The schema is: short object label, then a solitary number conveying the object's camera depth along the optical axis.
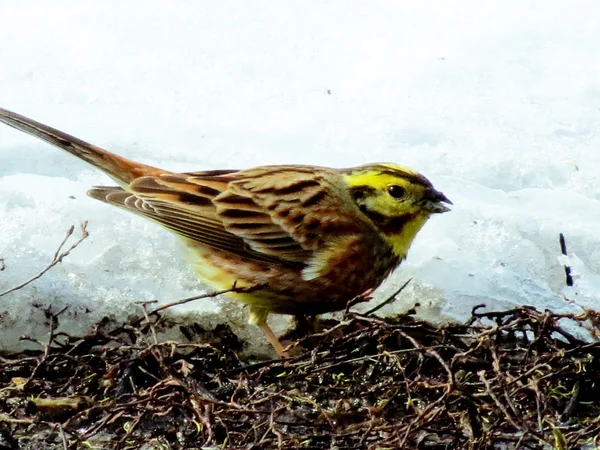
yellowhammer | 6.44
